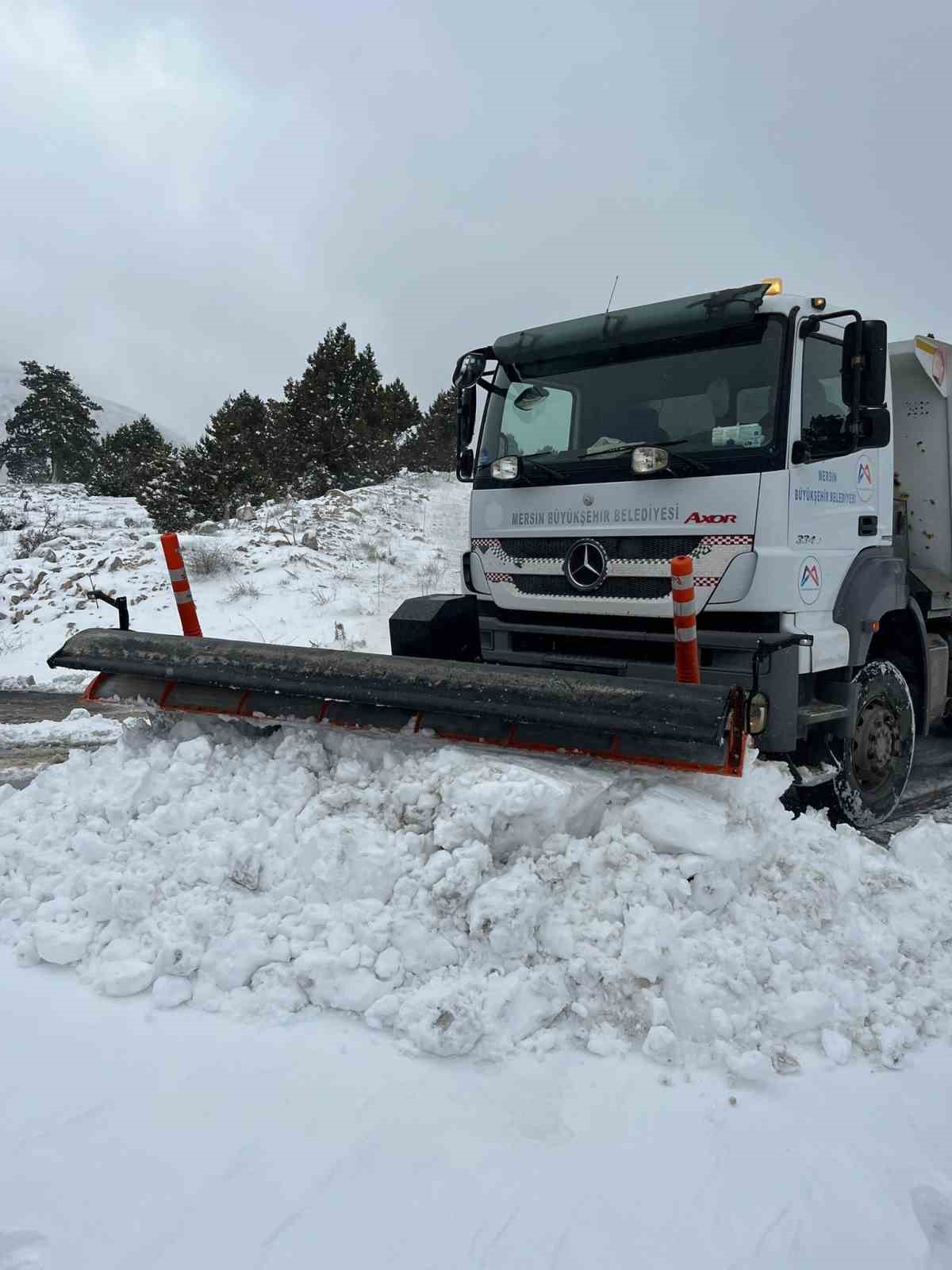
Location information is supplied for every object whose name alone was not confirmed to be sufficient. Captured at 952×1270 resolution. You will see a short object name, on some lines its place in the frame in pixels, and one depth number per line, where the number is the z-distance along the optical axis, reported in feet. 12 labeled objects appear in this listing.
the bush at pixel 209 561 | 44.27
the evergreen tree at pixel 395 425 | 84.53
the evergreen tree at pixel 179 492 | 71.77
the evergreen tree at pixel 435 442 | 93.91
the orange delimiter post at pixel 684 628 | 12.47
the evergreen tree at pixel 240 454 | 80.12
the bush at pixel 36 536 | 48.42
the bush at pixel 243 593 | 41.11
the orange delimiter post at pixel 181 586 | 15.78
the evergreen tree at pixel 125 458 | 101.31
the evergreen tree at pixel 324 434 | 81.61
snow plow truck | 13.12
